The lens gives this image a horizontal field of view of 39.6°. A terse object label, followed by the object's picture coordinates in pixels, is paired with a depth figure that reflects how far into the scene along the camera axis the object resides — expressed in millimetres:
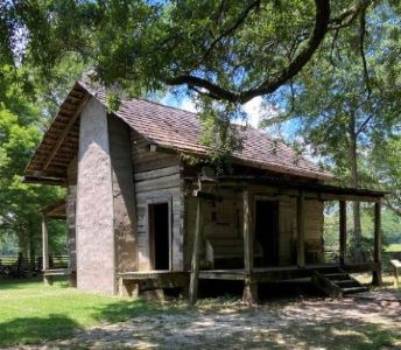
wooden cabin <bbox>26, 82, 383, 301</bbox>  14656
